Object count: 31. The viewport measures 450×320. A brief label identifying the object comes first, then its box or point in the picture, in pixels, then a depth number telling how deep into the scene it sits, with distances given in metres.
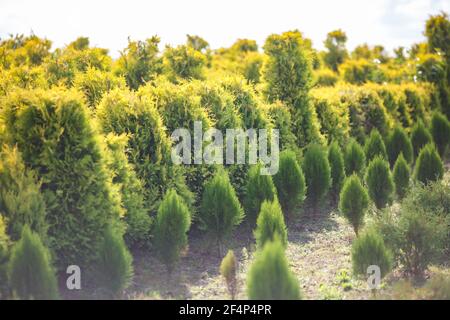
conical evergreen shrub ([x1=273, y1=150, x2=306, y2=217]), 10.12
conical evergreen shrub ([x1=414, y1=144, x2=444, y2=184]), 12.16
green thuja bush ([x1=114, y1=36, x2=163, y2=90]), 12.77
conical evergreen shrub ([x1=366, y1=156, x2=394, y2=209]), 10.52
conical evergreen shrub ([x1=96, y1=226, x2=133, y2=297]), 6.24
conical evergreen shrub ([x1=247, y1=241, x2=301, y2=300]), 5.21
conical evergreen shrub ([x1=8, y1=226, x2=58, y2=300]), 5.46
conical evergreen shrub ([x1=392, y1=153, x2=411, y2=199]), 11.74
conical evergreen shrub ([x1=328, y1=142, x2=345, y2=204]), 11.84
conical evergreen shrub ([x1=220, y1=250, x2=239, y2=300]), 6.28
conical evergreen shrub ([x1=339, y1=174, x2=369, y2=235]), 9.01
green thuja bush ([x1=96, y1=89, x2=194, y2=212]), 8.09
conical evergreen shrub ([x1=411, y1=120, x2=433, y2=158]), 16.69
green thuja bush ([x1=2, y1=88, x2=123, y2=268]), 6.54
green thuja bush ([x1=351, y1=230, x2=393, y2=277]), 6.56
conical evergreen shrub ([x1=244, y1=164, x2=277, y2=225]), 9.19
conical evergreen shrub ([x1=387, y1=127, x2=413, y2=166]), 15.33
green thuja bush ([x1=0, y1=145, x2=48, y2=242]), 6.07
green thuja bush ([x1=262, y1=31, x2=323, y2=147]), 12.75
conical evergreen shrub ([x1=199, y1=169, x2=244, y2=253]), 8.27
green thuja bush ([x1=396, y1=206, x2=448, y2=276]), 7.16
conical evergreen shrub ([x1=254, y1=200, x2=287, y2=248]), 7.36
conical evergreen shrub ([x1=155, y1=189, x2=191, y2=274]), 7.29
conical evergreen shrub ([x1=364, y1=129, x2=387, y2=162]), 13.91
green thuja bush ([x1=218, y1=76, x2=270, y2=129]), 10.77
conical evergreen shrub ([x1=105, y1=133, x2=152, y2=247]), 7.30
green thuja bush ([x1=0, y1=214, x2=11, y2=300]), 5.81
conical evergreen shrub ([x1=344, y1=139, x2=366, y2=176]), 12.51
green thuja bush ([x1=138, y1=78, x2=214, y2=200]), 9.00
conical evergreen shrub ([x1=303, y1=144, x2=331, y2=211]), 10.98
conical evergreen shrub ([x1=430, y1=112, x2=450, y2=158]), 17.62
